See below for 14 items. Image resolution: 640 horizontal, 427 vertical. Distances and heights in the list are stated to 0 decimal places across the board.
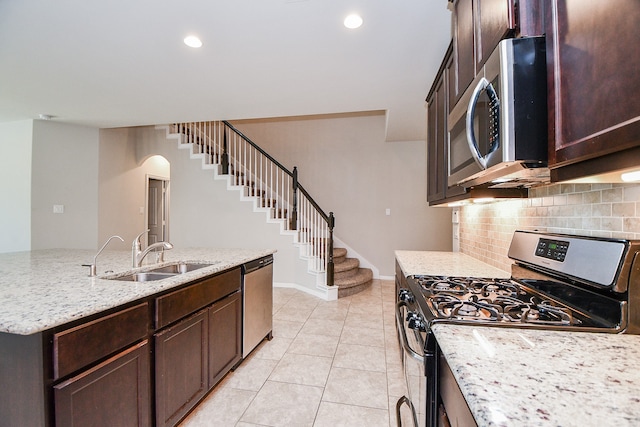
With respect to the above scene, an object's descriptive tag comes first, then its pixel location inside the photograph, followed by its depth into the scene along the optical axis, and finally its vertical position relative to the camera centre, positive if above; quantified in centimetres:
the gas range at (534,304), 95 -35
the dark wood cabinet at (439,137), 196 +60
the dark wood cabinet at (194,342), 157 -76
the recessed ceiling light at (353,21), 204 +135
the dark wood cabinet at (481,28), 87 +66
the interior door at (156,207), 674 +22
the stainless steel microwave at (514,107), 85 +32
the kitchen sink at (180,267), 220 -38
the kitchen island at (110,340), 106 -55
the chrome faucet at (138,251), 199 -23
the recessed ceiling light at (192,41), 228 +135
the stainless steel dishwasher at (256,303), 245 -75
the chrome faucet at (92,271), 172 -31
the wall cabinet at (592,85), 60 +29
